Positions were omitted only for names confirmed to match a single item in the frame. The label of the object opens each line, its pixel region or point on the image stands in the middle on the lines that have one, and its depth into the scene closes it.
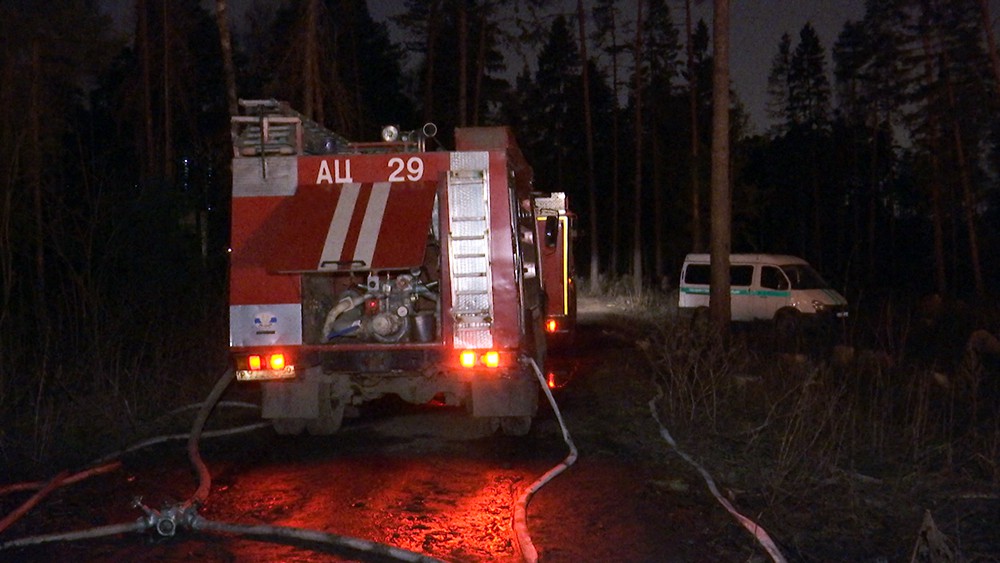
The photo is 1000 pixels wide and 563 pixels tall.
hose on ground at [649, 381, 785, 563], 5.87
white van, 22.30
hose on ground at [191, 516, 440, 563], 6.03
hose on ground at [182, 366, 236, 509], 7.15
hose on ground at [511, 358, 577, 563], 6.02
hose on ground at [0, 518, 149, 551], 6.27
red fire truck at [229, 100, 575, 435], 9.26
